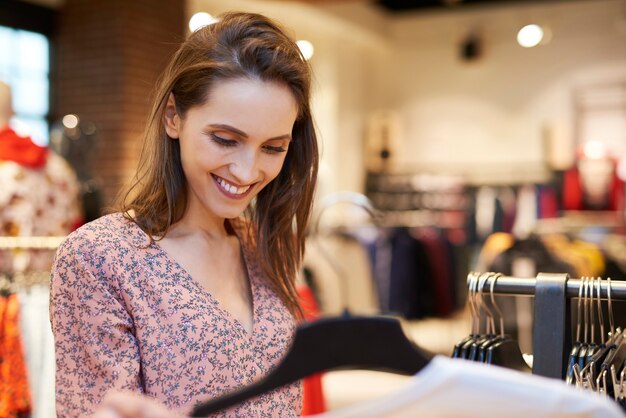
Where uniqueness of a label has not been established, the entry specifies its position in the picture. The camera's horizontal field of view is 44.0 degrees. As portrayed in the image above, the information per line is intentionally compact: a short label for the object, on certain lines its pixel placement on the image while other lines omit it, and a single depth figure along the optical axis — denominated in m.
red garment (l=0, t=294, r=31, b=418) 2.57
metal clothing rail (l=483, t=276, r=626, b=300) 1.26
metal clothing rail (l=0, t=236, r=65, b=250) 2.76
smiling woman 1.23
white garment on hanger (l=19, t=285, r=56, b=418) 2.68
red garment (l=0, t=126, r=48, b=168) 3.53
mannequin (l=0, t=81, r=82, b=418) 3.47
